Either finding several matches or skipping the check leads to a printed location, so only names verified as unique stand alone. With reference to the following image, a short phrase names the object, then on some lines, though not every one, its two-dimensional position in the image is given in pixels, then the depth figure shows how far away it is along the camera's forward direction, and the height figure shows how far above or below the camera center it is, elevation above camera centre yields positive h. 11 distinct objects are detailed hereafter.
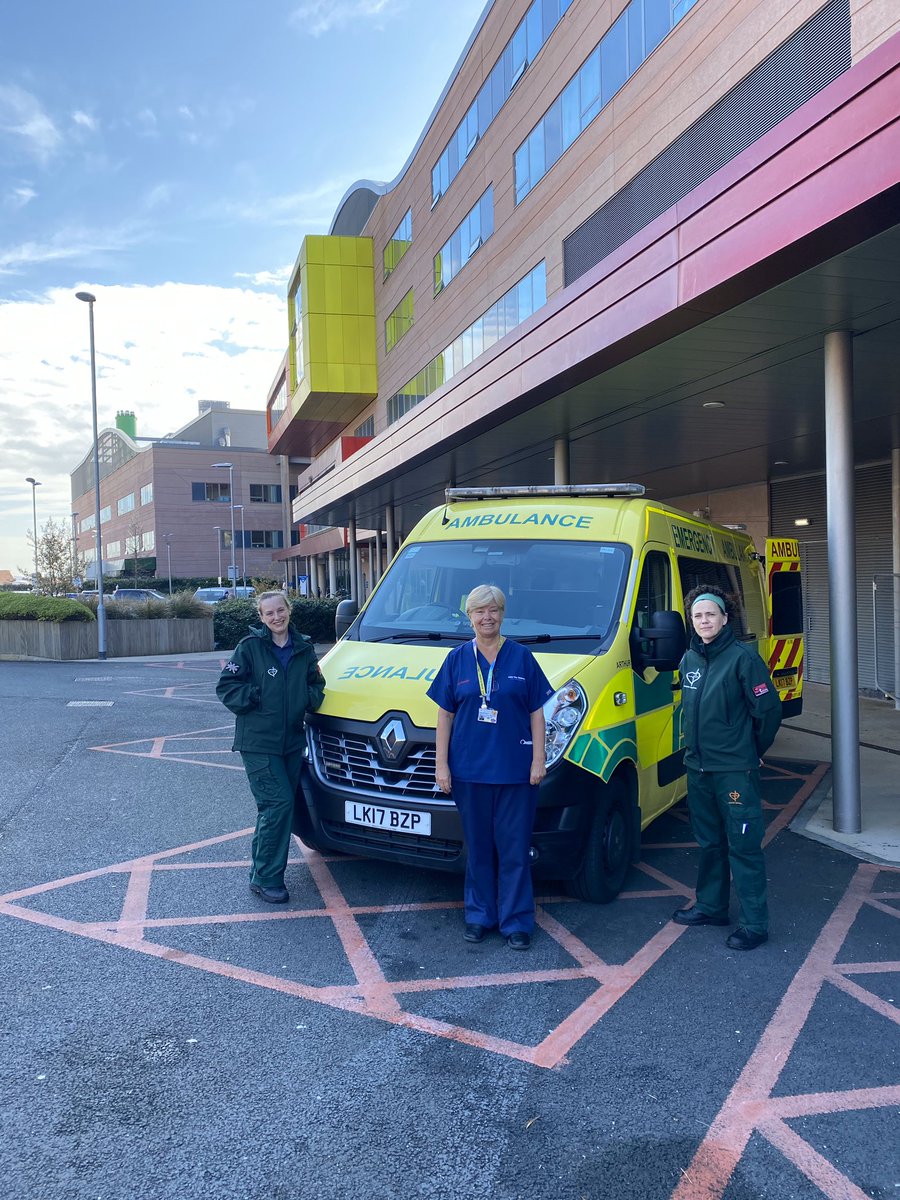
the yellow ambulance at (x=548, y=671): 4.48 -0.46
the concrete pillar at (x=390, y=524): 22.41 +1.73
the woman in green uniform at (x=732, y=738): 4.21 -0.75
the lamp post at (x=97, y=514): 21.05 +2.18
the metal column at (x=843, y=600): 6.29 -0.15
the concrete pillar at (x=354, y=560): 28.11 +1.02
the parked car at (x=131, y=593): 33.28 +0.18
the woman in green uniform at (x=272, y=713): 4.74 -0.64
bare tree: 28.33 +1.27
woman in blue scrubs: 4.16 -0.76
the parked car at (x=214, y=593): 40.25 +0.08
